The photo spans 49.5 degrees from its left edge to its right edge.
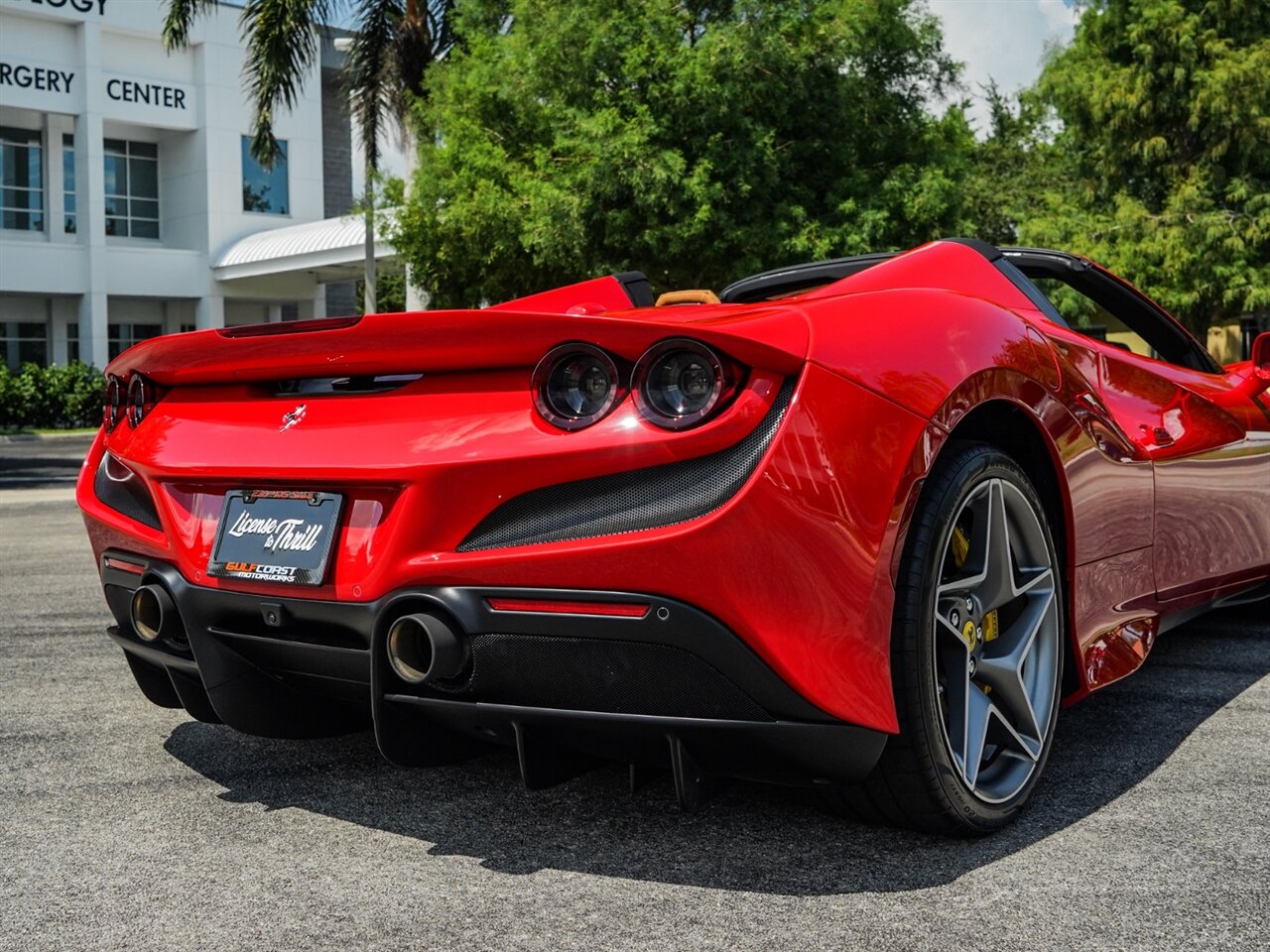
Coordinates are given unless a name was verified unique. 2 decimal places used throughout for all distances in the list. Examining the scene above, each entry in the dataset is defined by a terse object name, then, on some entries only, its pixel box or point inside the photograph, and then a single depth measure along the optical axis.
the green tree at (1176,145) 23.12
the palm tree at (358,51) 17.66
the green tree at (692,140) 15.73
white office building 37.25
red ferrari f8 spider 2.38
